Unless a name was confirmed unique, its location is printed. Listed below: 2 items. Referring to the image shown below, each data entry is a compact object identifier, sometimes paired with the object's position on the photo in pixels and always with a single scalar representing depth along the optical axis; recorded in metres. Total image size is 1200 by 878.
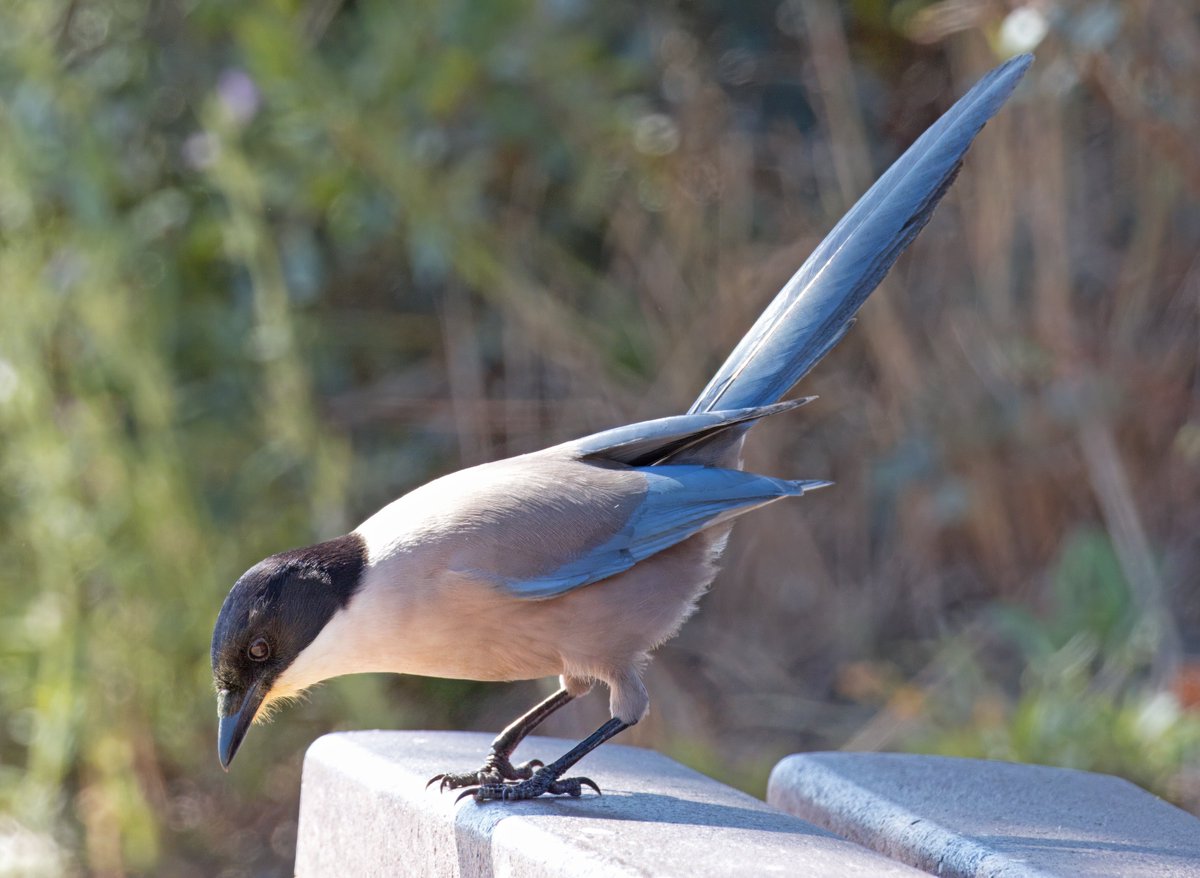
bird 5.46
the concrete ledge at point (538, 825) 4.48
